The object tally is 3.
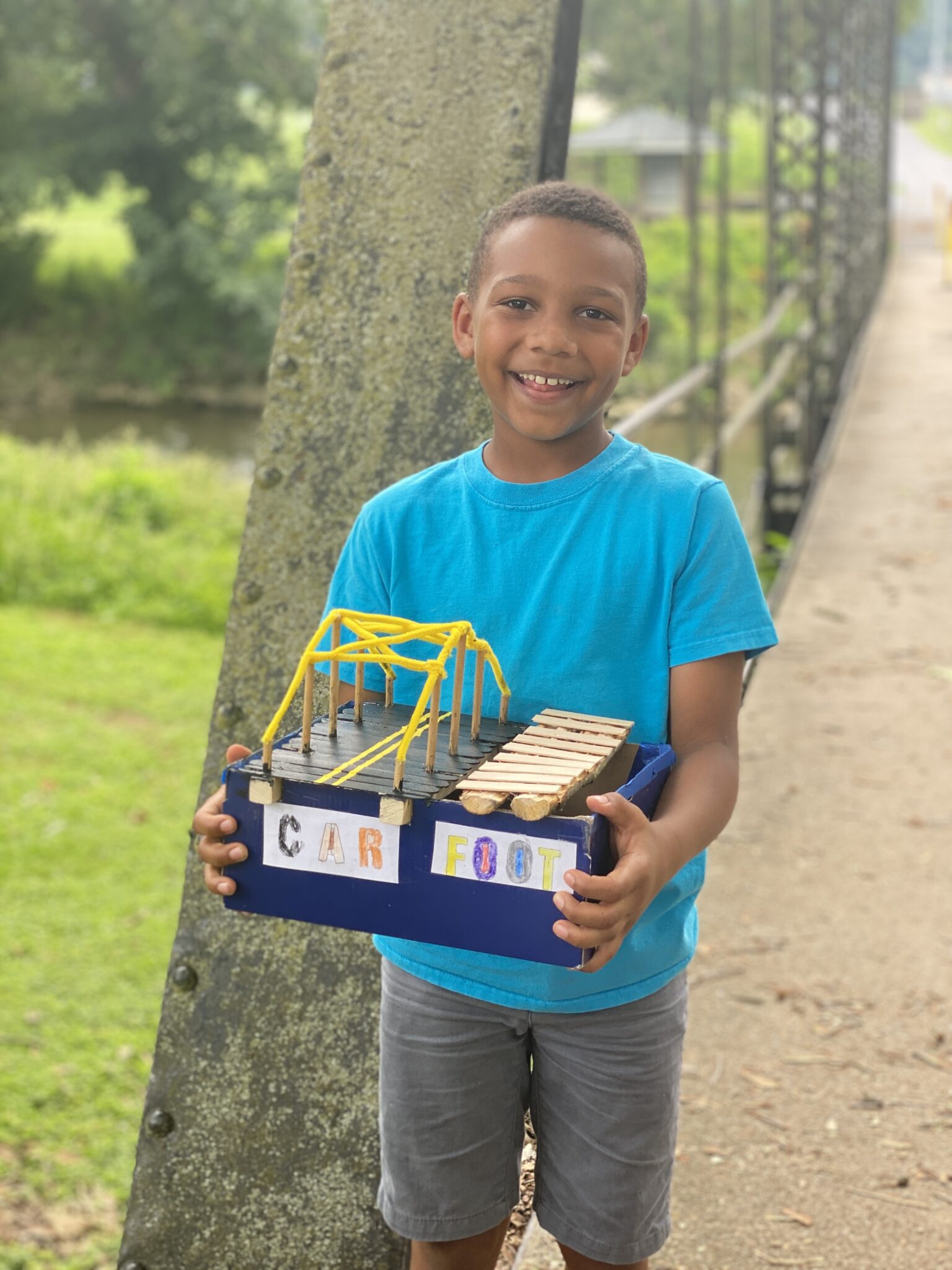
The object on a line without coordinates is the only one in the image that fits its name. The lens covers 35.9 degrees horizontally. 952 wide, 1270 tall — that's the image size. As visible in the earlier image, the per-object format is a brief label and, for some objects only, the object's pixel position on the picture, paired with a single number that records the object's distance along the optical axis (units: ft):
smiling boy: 4.99
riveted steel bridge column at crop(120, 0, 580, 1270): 6.96
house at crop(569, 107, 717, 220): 75.87
